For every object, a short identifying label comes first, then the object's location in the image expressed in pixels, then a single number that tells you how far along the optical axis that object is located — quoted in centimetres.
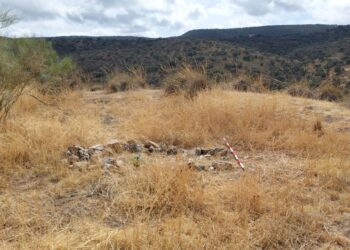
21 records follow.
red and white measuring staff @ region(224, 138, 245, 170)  535
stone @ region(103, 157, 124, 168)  503
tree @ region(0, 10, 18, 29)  725
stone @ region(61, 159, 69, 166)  524
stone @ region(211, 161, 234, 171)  530
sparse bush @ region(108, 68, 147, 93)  1279
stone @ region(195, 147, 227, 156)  605
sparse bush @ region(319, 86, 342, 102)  1210
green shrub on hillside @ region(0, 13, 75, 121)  705
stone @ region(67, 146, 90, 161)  547
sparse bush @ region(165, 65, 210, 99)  1012
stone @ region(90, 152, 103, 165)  511
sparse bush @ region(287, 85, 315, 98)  1193
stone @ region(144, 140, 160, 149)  627
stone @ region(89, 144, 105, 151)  585
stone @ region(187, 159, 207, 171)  512
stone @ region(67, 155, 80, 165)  536
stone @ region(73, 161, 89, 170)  507
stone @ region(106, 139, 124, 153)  593
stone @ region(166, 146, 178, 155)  605
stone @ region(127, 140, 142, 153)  598
